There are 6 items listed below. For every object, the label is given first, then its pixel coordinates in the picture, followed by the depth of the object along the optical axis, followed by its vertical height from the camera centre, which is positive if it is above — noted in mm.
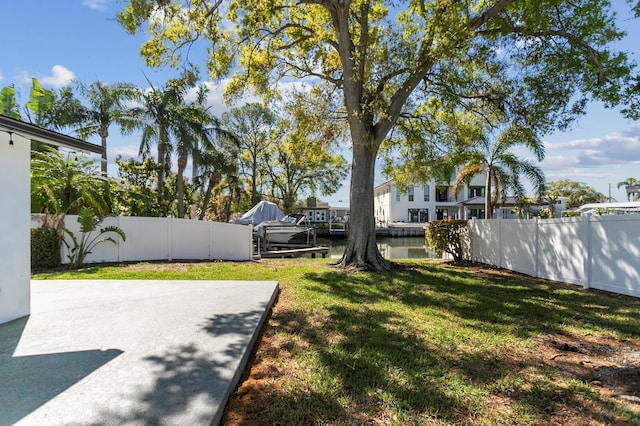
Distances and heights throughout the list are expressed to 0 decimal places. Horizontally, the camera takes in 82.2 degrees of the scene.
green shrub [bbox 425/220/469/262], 12898 -651
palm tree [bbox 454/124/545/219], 15836 +2204
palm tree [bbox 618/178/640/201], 22703 +1807
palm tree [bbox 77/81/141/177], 20172 +6437
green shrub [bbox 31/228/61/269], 9367 -574
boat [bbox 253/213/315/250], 18469 -711
